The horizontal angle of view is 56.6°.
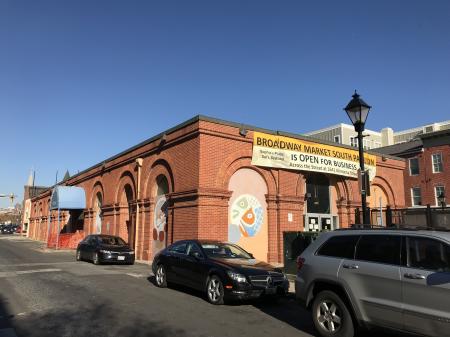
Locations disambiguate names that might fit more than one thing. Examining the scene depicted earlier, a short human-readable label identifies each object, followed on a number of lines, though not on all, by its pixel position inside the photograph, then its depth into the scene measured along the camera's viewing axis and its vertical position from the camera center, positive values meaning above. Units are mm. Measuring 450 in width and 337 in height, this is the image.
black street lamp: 11312 +3362
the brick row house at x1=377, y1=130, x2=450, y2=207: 44781 +7665
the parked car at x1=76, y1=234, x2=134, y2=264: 18766 -647
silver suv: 5484 -630
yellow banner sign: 19688 +4105
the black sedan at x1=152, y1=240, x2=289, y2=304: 9328 -838
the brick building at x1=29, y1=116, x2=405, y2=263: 17859 +2505
